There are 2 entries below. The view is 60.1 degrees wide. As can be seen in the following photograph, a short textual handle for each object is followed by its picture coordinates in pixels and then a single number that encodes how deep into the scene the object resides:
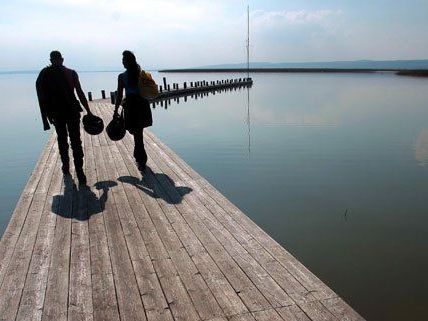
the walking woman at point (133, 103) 5.99
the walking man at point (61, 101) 5.53
